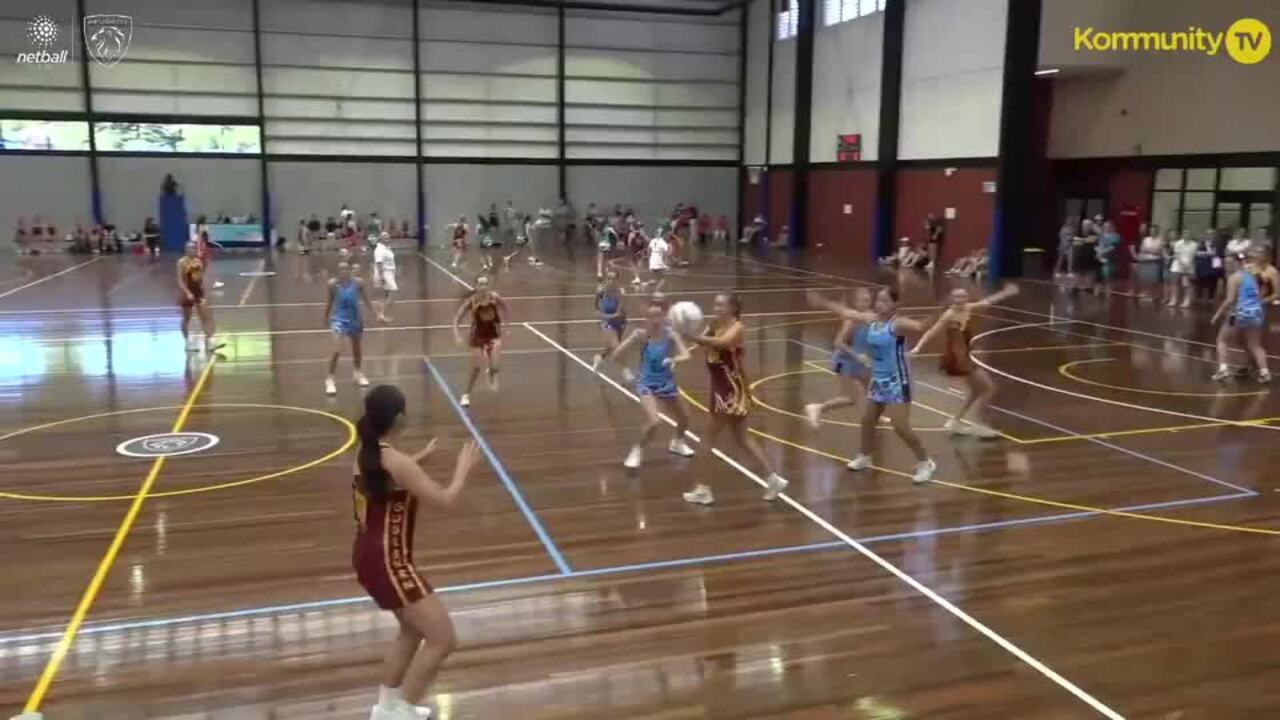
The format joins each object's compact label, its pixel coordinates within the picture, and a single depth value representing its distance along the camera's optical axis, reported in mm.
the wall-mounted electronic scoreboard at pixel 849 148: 38125
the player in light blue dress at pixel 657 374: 10367
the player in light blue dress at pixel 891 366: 9867
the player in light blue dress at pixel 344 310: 13859
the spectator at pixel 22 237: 38969
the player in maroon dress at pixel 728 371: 9102
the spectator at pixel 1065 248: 29672
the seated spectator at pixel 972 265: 31531
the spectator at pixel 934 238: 33656
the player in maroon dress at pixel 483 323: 13492
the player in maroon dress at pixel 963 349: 11438
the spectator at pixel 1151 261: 28531
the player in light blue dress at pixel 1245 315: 15047
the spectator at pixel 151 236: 37625
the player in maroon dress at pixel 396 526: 4969
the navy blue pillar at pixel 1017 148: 28969
